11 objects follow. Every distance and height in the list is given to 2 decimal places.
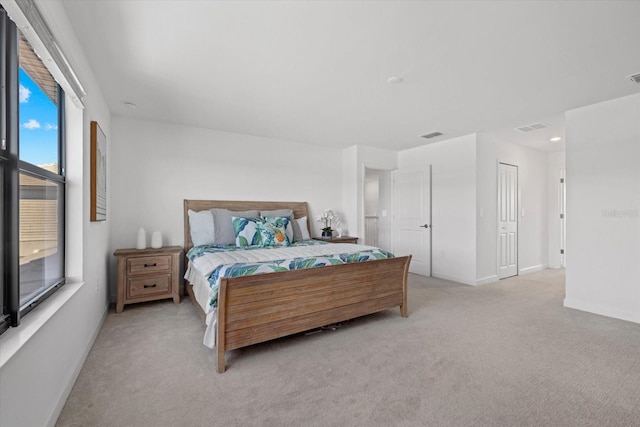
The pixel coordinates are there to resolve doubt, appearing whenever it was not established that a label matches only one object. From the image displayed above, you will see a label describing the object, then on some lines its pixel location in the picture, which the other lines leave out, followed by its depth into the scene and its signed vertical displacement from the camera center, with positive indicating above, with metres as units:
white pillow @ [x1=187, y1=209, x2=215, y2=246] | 3.79 -0.19
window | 1.28 +0.19
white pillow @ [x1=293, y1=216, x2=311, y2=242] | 4.45 -0.24
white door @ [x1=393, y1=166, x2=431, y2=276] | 5.16 -0.07
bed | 2.13 -0.72
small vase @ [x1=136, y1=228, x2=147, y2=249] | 3.54 -0.32
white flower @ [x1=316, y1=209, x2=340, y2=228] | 5.02 -0.08
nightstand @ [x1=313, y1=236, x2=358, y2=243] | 4.66 -0.42
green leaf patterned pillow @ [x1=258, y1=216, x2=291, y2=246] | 3.75 -0.25
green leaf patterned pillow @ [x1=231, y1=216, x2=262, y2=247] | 3.71 -0.24
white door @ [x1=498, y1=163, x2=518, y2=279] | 4.84 -0.12
